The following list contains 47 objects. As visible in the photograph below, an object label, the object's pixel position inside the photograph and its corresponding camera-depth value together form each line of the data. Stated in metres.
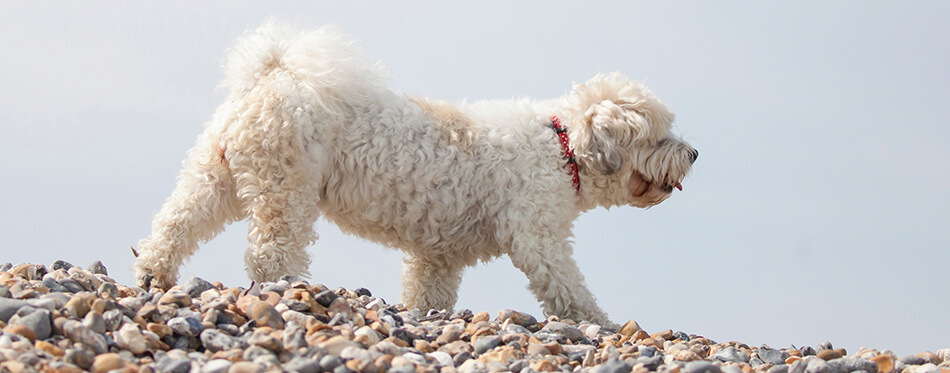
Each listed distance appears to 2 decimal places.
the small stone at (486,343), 5.44
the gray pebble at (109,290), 6.14
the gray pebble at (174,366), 4.23
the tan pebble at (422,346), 5.32
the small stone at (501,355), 5.16
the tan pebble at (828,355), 6.75
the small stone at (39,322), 4.70
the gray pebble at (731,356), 6.41
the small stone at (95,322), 4.83
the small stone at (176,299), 5.57
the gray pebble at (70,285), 6.23
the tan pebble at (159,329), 4.96
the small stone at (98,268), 7.66
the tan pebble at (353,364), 4.36
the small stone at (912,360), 6.94
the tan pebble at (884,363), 6.36
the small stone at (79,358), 4.30
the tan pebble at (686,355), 5.95
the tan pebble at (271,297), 5.63
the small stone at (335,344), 4.72
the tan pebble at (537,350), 5.53
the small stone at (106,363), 4.24
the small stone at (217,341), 4.82
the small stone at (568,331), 6.38
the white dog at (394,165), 7.07
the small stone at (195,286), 6.18
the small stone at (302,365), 4.28
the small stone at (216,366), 4.17
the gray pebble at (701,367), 4.98
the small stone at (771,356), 6.66
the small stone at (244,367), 4.15
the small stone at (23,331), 4.63
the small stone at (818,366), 5.77
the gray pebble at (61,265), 7.45
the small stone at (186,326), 4.98
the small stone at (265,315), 5.27
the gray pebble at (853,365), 6.13
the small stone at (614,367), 4.88
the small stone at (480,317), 6.50
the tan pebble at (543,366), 4.99
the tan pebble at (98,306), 5.04
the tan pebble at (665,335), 7.09
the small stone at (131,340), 4.71
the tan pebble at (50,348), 4.44
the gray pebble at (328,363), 4.33
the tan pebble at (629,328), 7.09
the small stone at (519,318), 6.58
